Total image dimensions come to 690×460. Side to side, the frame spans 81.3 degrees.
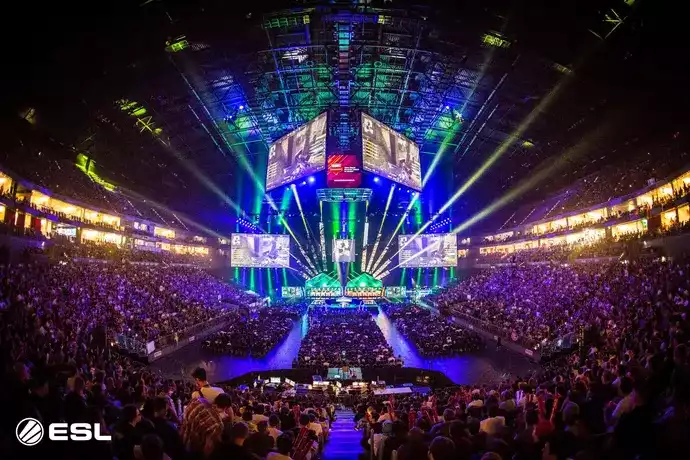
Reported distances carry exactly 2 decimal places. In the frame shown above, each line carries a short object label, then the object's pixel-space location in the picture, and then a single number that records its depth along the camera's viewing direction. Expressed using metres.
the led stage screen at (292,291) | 45.59
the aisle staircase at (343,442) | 6.50
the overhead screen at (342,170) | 23.64
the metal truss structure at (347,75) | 20.58
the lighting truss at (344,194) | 30.33
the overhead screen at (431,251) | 39.62
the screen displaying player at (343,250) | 40.00
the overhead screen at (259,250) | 39.38
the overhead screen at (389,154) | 23.44
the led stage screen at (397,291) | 45.63
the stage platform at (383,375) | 16.94
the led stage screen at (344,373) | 16.56
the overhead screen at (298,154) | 23.36
